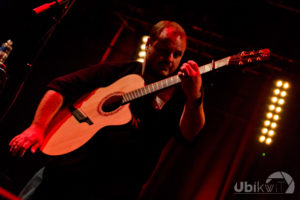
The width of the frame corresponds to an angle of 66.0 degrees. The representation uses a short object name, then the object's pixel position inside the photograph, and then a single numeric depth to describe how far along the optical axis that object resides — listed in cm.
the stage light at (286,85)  490
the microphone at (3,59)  182
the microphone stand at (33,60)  176
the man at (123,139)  179
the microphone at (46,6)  173
